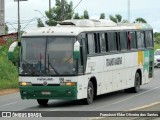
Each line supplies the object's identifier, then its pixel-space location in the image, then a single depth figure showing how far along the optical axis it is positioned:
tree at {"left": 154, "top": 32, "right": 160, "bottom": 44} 112.31
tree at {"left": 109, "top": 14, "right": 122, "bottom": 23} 80.19
